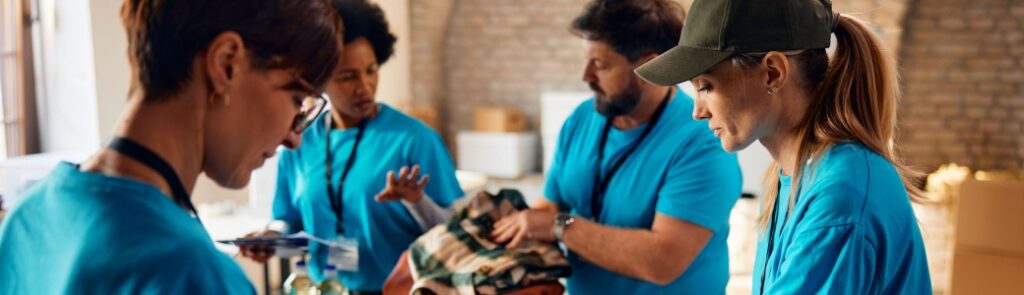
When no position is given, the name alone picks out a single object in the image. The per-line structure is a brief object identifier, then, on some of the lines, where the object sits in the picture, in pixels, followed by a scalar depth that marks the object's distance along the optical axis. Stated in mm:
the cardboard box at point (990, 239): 2021
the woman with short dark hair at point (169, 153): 757
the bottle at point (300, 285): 1921
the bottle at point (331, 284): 1910
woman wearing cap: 1085
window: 4262
